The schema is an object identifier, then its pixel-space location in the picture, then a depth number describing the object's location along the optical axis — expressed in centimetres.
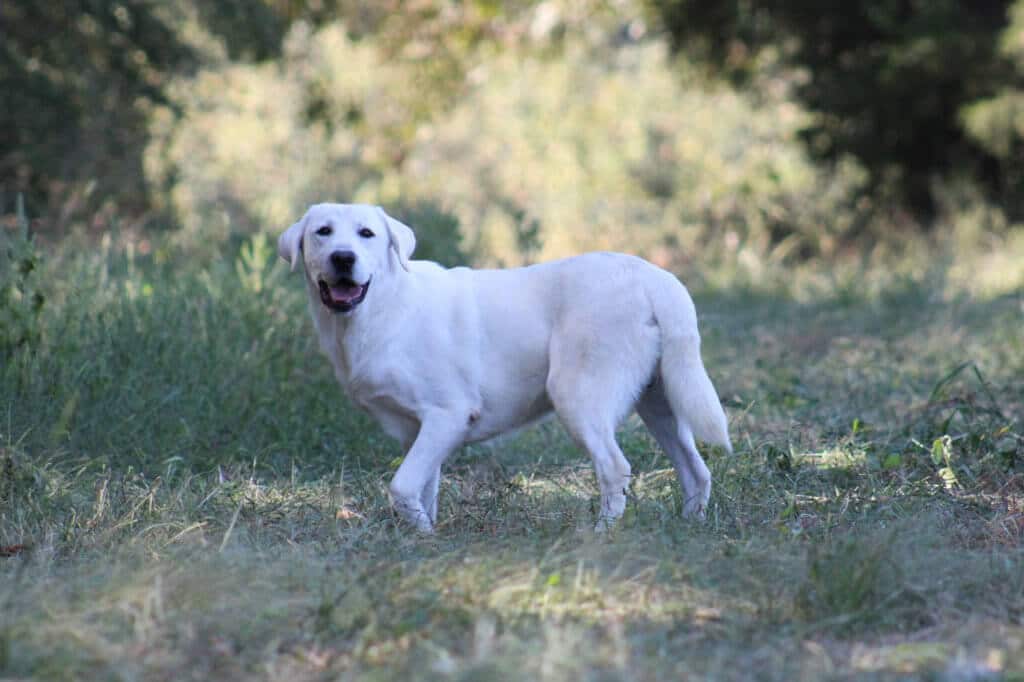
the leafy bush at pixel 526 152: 2670
